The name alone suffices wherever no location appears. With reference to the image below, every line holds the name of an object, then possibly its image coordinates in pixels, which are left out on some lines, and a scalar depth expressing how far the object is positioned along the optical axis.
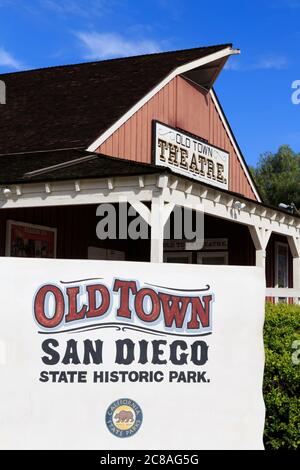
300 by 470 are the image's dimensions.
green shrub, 7.90
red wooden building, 12.82
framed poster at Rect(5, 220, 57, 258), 15.63
